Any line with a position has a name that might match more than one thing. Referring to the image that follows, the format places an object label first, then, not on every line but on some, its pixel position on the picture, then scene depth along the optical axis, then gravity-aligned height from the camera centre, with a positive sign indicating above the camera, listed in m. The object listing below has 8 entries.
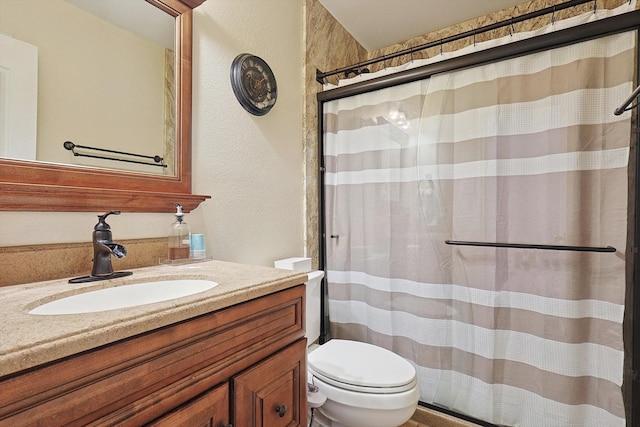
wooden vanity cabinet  0.45 -0.31
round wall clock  1.48 +0.65
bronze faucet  0.90 -0.12
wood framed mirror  0.85 +0.09
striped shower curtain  1.30 -0.08
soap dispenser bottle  1.15 -0.10
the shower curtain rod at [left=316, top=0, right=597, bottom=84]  1.37 +0.91
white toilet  1.19 -0.70
